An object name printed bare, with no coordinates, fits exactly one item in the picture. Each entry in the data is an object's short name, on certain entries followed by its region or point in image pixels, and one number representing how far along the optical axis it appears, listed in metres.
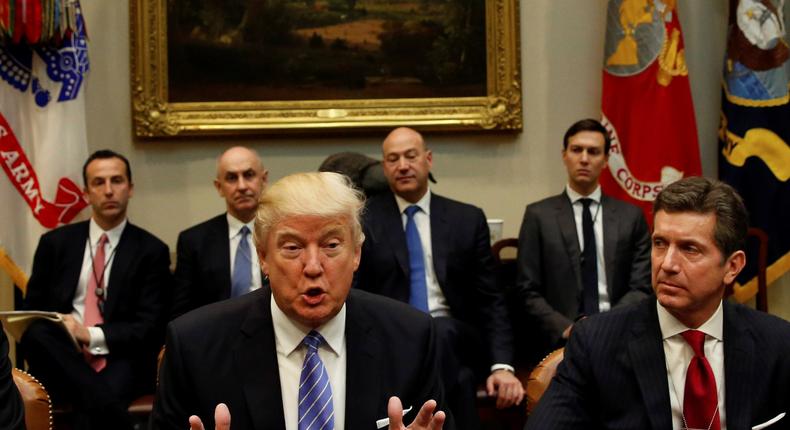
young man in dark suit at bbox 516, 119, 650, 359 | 5.40
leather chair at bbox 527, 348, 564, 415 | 3.39
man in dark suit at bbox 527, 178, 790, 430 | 2.88
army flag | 5.87
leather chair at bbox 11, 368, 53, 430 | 3.13
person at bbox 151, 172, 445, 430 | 2.53
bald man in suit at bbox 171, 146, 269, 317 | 5.45
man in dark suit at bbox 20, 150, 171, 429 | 4.98
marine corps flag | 6.25
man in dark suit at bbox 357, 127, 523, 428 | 5.30
